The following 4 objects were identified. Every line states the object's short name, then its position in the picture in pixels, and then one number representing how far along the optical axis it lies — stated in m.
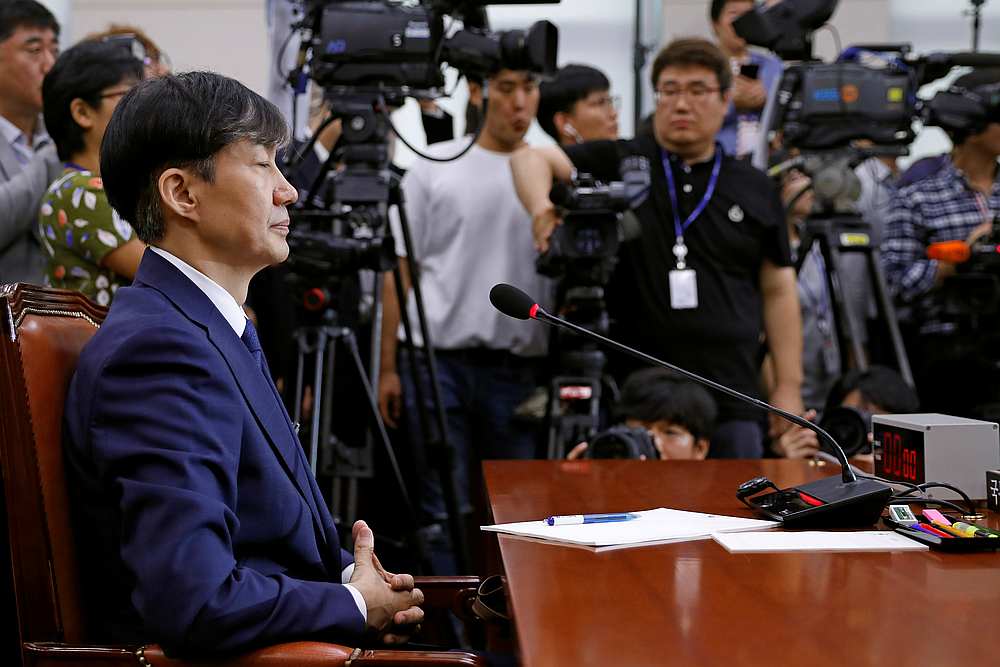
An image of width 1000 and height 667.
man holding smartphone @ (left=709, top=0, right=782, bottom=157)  3.45
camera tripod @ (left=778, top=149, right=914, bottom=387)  2.97
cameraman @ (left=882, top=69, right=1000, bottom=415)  3.15
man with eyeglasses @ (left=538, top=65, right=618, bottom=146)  3.34
